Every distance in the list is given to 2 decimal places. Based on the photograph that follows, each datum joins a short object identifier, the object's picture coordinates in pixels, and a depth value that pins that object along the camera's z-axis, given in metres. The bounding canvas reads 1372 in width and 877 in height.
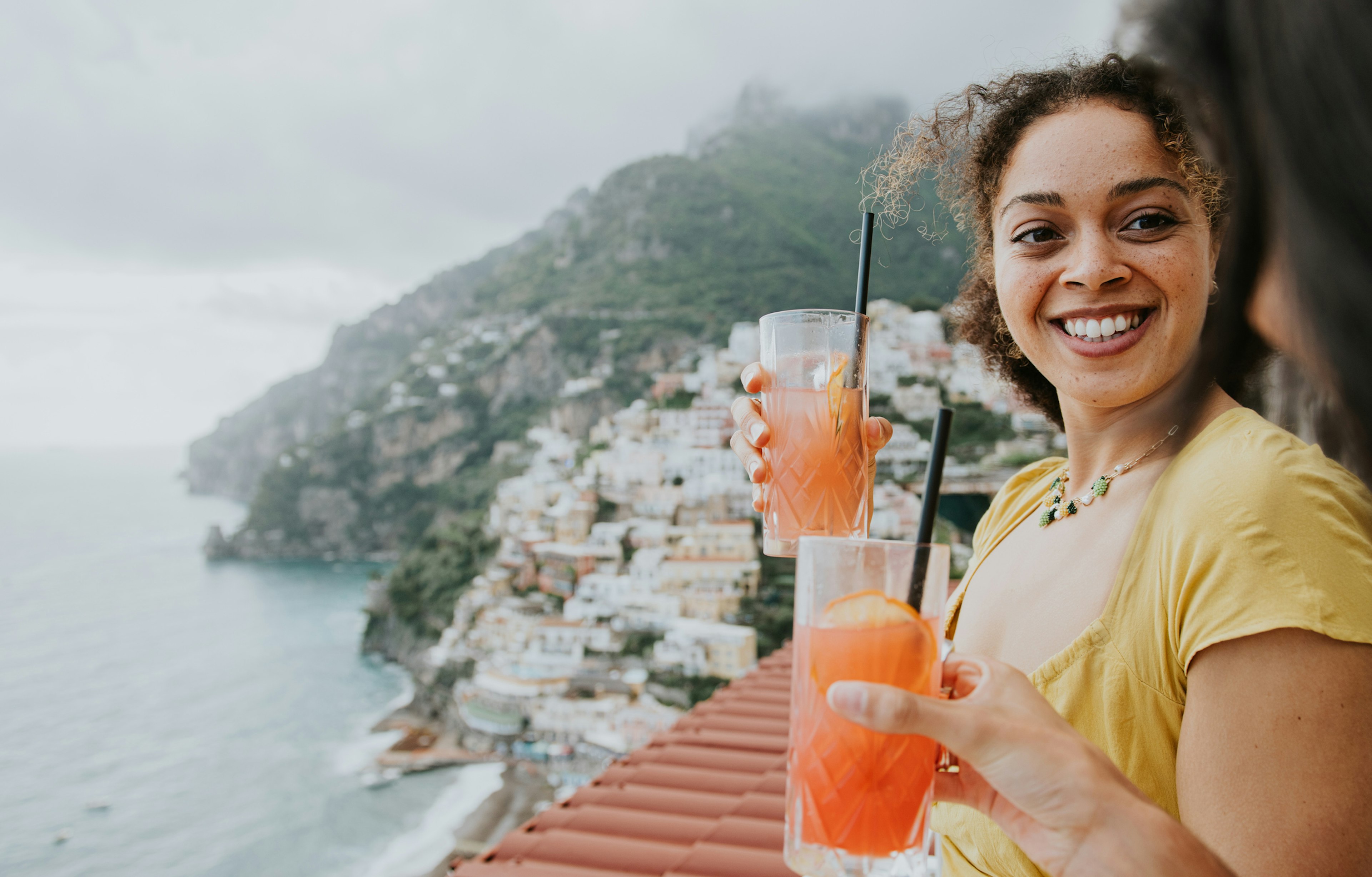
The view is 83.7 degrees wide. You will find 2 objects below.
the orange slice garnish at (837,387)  1.08
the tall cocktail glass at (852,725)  0.63
